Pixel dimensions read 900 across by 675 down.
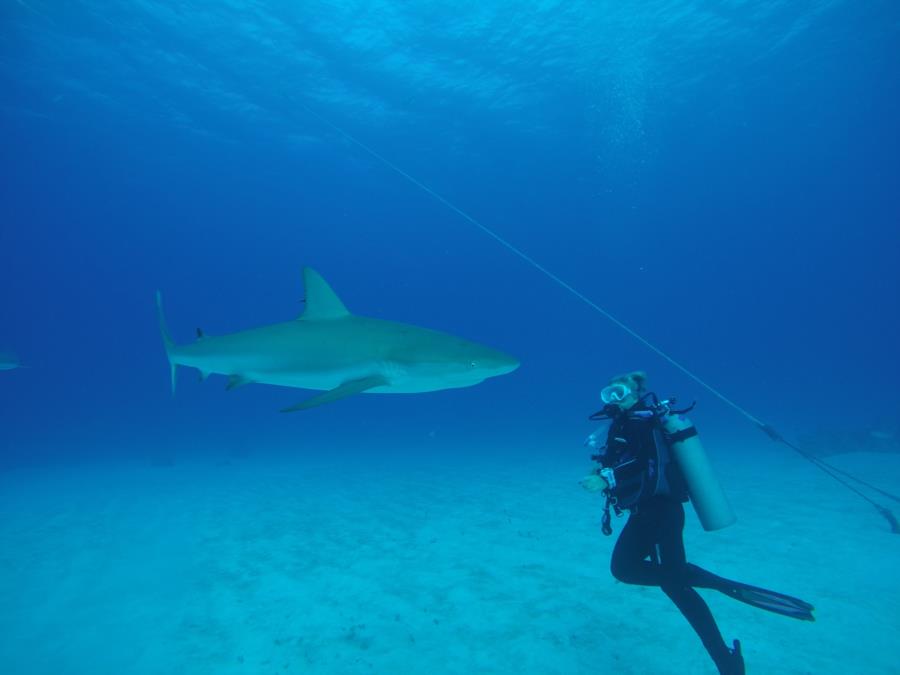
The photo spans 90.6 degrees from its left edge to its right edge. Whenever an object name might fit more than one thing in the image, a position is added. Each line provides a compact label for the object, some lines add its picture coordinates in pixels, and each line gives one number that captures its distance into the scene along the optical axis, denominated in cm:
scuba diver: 375
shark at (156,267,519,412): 416
